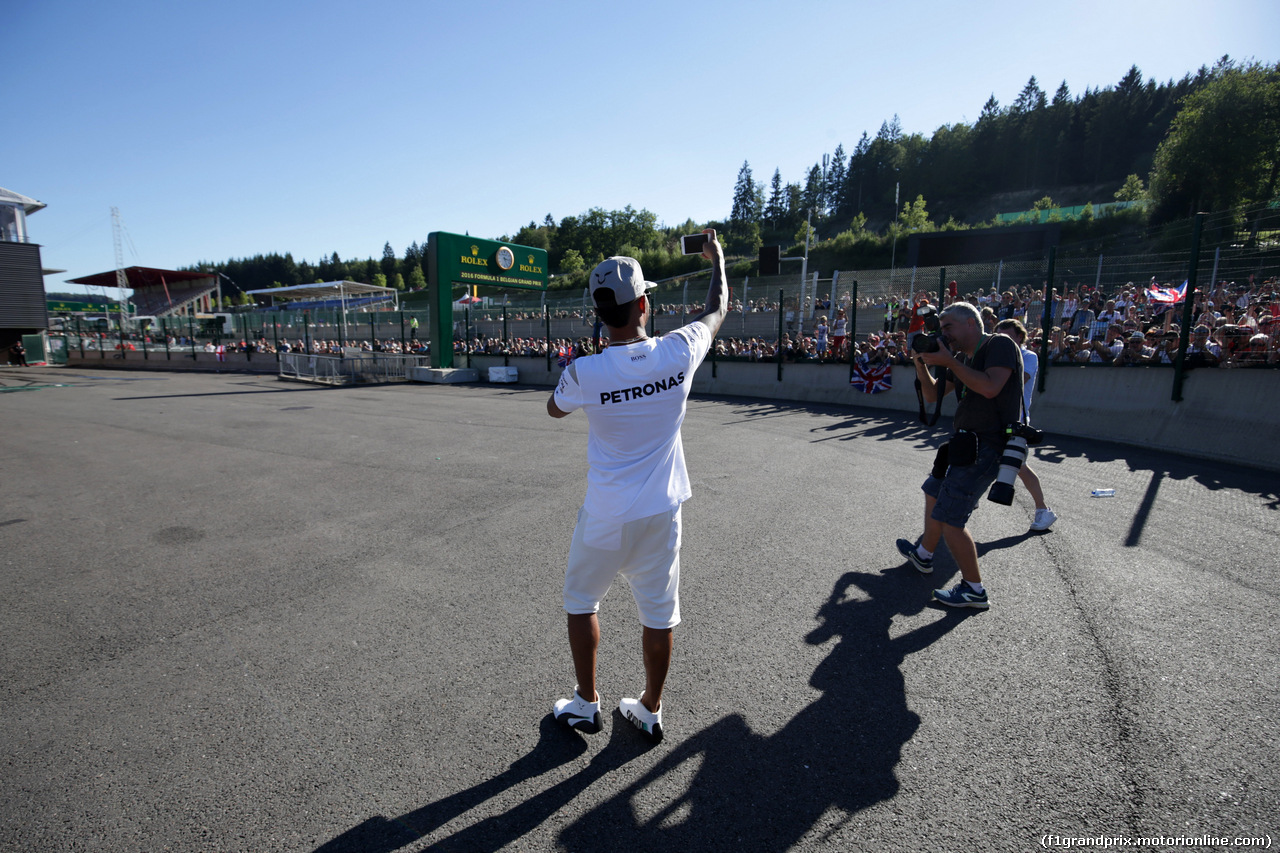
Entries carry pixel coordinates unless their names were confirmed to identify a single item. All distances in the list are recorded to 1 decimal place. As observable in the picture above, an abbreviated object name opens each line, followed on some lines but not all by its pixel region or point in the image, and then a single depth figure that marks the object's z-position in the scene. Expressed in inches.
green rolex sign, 944.9
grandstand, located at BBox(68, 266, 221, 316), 2989.7
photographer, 147.2
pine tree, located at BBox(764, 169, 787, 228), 5265.8
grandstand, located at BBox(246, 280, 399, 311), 1272.1
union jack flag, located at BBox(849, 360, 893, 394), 536.4
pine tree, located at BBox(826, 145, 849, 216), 5162.4
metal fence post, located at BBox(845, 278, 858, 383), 556.1
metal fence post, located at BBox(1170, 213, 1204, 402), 325.7
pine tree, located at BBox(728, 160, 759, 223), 5457.7
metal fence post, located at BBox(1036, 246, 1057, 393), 414.1
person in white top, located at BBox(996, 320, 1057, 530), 195.8
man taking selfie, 91.3
